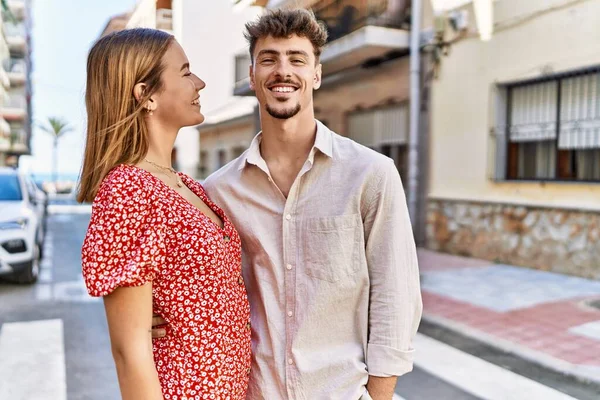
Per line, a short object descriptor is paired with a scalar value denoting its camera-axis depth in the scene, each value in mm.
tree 50906
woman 1309
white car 6938
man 1528
